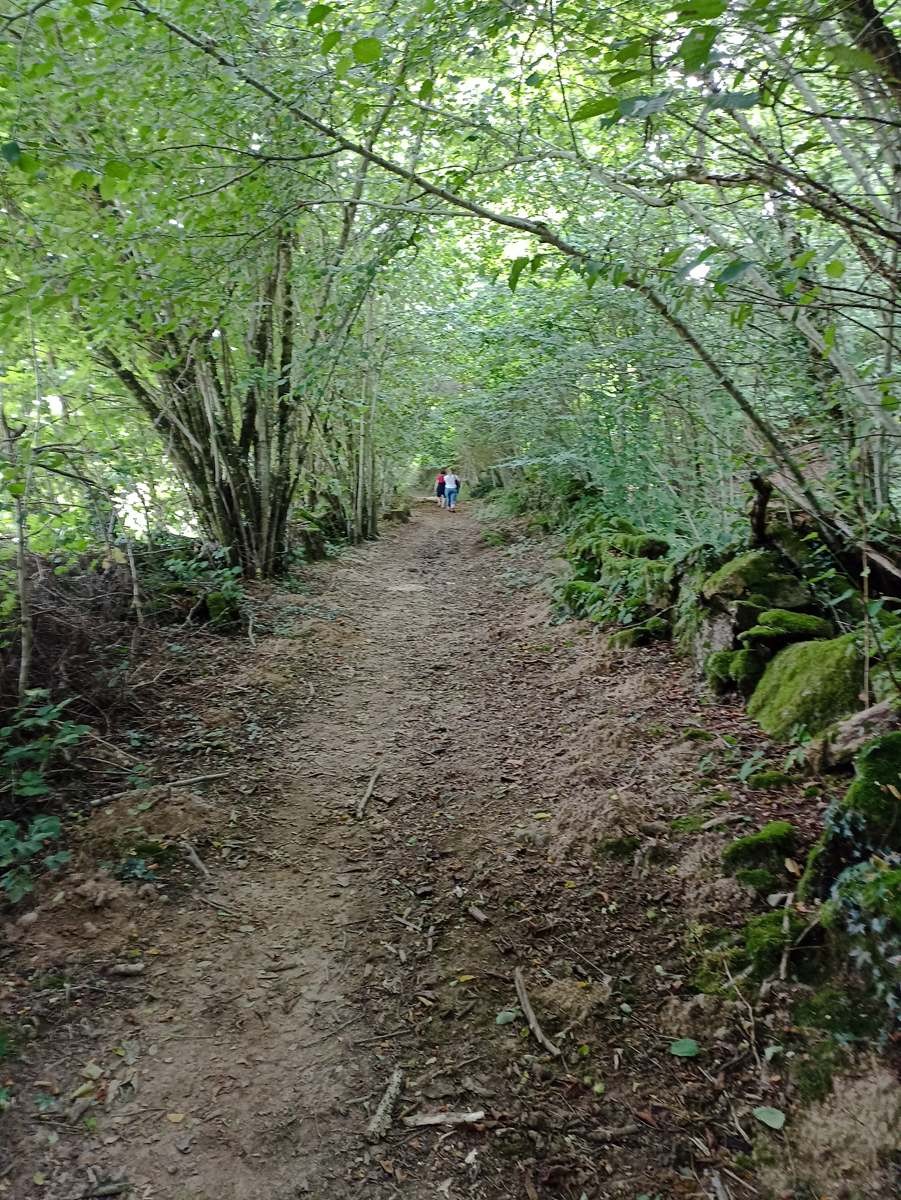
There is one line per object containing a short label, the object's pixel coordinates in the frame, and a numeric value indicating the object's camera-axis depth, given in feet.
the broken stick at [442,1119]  8.70
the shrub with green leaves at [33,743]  12.42
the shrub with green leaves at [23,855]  11.04
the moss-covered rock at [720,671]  17.16
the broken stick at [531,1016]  9.55
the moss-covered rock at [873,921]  8.19
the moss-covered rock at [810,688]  13.55
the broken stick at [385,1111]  8.59
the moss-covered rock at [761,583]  17.70
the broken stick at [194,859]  13.00
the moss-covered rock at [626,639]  22.00
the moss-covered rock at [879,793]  9.23
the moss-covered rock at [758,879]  10.71
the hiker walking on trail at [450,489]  88.07
